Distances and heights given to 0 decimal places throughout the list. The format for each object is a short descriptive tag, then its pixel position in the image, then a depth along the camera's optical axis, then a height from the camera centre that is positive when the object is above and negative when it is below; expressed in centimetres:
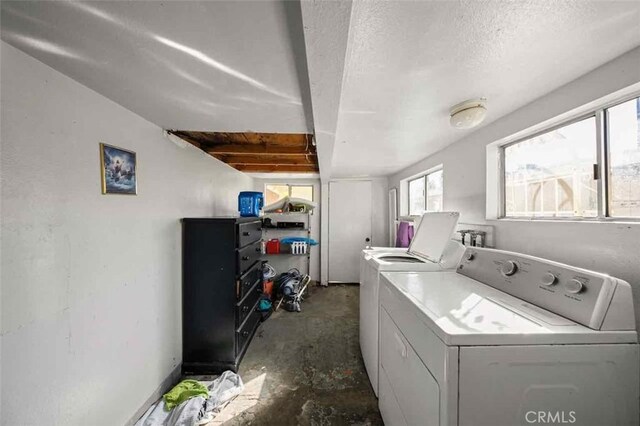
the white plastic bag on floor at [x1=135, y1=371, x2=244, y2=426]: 140 -136
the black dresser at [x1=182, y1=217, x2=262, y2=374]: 191 -71
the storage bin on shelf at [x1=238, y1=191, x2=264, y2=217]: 263 +13
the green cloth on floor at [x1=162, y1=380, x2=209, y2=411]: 153 -133
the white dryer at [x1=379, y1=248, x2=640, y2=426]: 71 -50
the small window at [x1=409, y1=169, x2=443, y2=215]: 268 +29
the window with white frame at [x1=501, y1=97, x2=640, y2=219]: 101 +26
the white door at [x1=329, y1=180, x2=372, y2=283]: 416 -14
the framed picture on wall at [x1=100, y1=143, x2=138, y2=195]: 120 +26
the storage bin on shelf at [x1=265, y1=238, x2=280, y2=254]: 374 -58
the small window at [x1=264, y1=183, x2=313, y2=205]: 433 +46
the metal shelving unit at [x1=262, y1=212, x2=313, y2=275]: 399 -33
